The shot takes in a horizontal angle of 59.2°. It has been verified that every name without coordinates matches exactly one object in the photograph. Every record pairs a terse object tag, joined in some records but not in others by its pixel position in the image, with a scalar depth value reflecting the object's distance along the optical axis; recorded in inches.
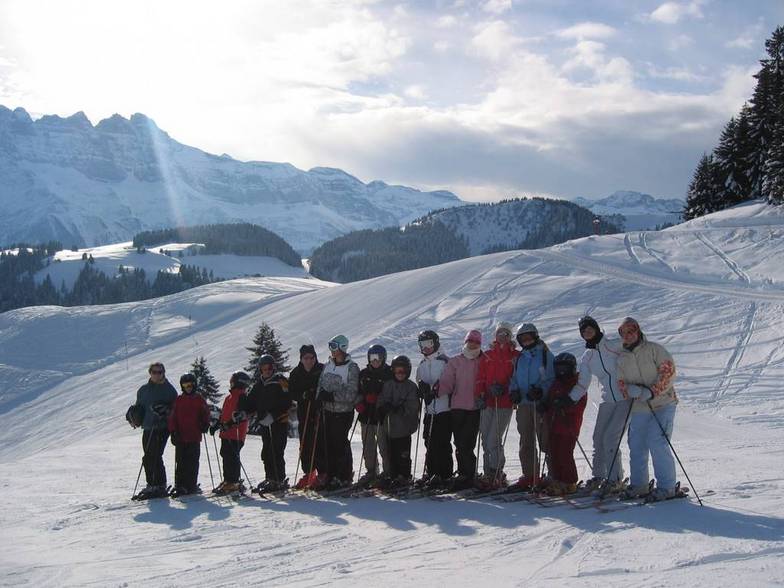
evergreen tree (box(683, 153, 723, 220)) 1974.7
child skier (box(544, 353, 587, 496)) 320.5
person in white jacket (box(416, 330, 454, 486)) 356.5
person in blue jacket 329.7
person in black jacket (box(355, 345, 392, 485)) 360.8
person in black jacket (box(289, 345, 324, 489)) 380.5
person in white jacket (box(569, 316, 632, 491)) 307.6
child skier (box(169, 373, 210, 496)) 395.2
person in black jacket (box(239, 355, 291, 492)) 389.7
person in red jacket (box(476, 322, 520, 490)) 342.0
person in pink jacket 351.3
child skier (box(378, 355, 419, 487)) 358.9
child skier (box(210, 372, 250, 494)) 390.6
